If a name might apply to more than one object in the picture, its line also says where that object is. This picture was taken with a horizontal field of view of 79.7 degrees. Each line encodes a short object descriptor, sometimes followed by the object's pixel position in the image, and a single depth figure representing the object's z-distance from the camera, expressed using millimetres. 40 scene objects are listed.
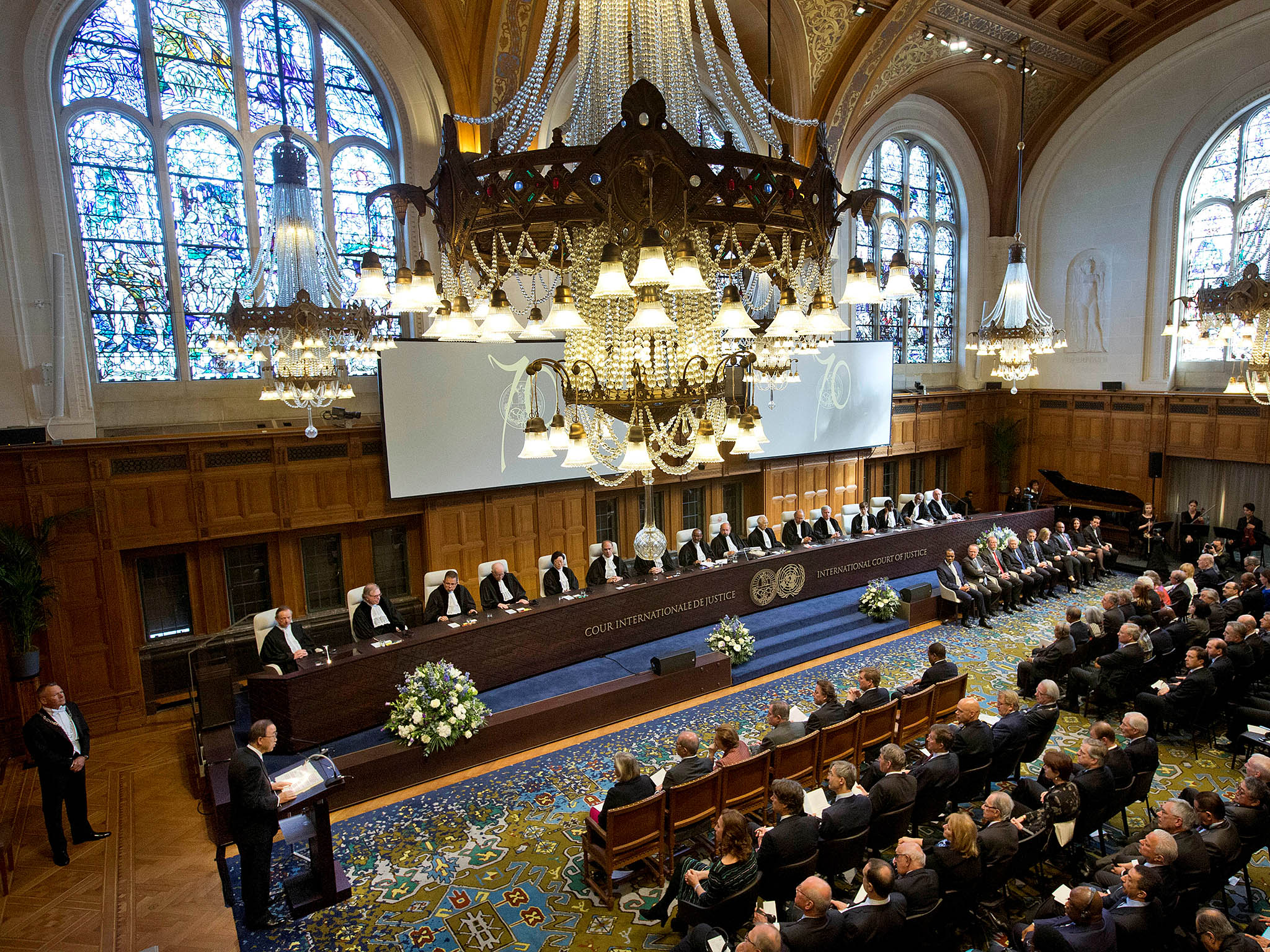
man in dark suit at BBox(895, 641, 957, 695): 7086
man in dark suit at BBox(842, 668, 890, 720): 6531
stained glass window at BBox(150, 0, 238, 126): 8969
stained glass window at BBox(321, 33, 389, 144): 10031
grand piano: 14328
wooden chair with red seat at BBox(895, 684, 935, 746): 6727
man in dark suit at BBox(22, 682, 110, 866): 5969
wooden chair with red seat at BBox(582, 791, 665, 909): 5113
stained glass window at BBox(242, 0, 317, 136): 9461
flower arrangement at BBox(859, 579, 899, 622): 10688
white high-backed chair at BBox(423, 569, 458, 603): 9156
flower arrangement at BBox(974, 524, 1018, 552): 11953
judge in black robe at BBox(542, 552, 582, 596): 9602
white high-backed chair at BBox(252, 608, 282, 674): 7727
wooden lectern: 5004
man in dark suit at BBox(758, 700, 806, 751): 6012
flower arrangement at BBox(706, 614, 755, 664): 9102
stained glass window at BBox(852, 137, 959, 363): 15344
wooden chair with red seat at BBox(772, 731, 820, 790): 5914
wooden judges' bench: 7051
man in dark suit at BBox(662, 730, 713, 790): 5406
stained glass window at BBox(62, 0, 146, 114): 8547
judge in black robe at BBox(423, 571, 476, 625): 8555
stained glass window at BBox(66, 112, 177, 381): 8703
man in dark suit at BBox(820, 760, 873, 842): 4914
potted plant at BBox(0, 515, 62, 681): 7609
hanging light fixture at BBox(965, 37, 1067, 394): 11133
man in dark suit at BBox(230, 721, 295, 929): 4898
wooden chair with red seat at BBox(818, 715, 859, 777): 6199
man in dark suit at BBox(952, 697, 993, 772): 5730
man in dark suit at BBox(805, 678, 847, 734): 6281
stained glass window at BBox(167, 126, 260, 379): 9242
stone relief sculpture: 15281
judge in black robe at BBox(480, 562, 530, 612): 9234
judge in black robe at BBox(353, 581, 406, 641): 8188
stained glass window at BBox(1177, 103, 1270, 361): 13148
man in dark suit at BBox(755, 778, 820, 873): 4676
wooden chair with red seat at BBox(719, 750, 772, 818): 5641
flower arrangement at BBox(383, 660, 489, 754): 6848
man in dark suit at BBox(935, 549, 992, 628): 10961
